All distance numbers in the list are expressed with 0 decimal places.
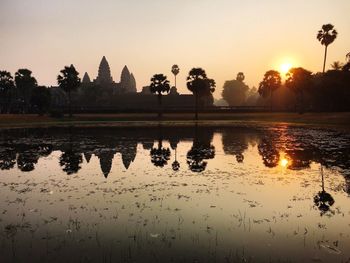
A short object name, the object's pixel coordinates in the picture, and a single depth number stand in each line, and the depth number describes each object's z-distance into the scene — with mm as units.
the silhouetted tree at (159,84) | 89750
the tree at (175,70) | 150625
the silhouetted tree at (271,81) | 107250
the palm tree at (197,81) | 84312
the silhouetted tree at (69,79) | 88000
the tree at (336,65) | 105375
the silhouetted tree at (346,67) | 64331
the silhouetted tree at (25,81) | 107706
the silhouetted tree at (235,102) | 199150
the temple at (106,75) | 185750
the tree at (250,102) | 191875
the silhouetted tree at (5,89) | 102688
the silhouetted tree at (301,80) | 89438
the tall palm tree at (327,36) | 88438
